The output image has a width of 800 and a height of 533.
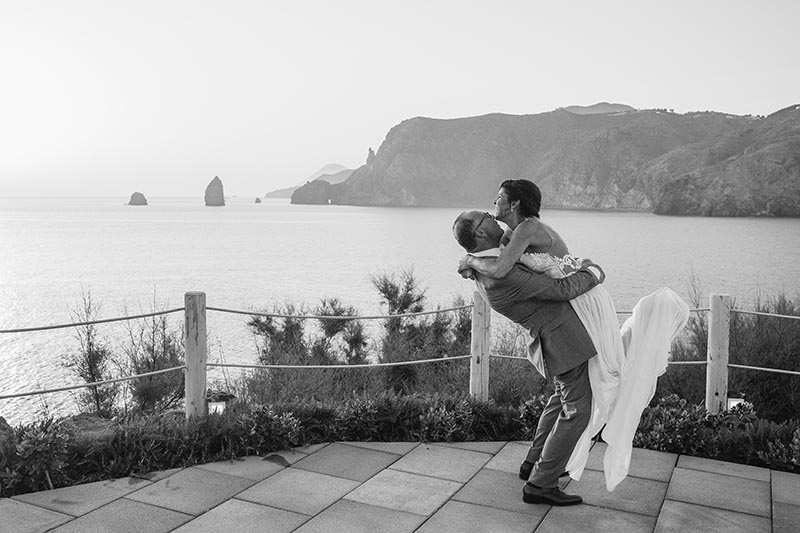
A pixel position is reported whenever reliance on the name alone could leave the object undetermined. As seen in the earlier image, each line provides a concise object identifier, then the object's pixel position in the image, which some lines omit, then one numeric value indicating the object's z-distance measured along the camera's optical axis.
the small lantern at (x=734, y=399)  5.46
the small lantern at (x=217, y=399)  5.26
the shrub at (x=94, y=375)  10.82
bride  3.56
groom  3.57
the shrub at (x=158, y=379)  10.34
